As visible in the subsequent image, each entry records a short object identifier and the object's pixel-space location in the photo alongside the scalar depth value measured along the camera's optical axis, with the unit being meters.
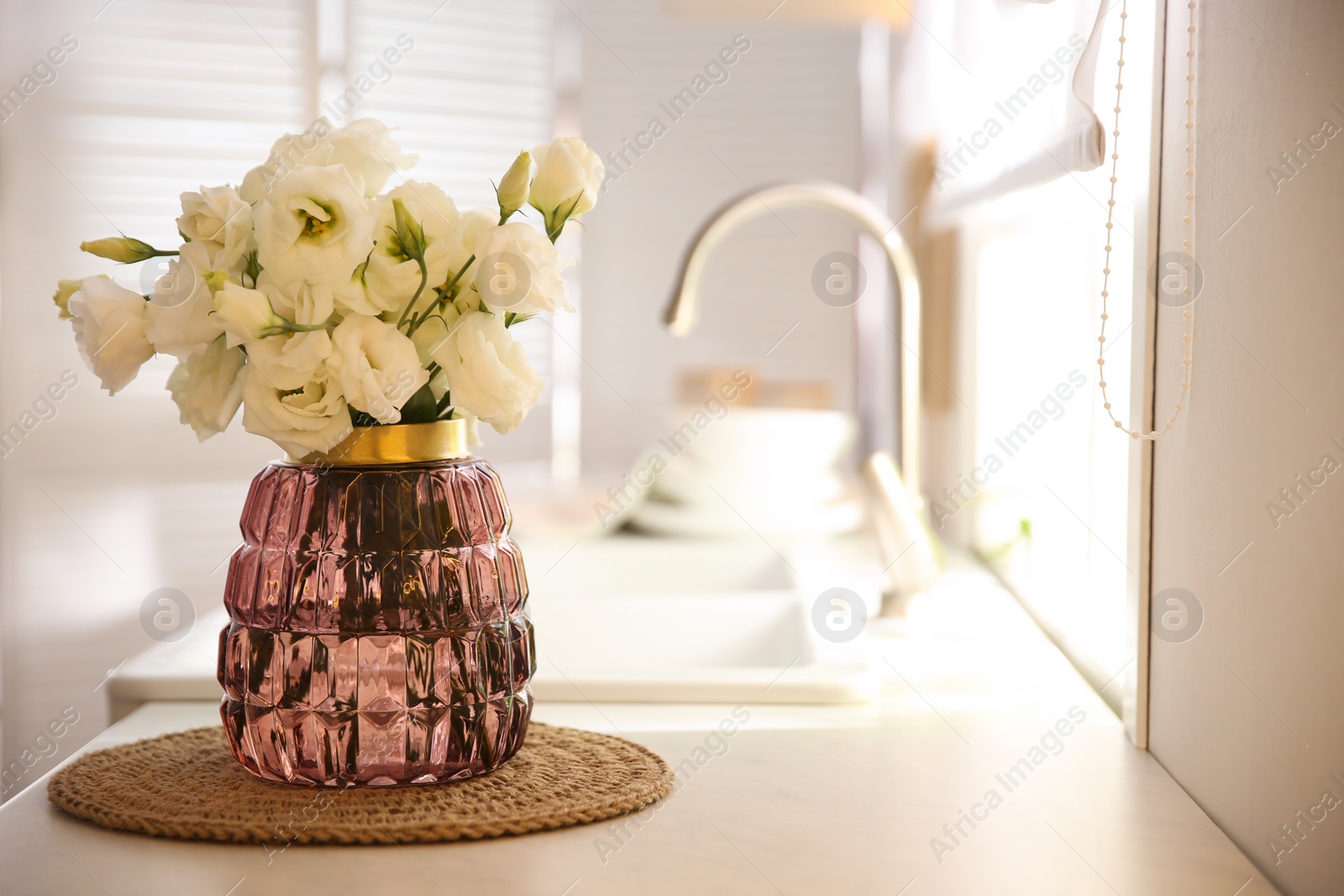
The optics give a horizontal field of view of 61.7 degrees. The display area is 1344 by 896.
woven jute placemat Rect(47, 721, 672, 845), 0.62
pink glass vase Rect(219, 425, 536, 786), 0.66
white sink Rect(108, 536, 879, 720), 0.90
